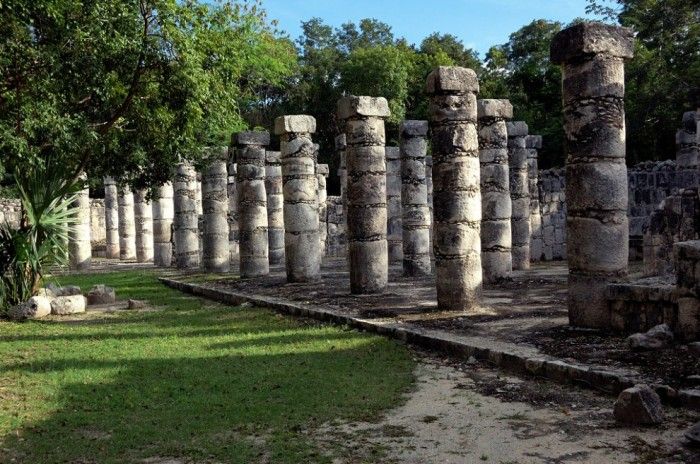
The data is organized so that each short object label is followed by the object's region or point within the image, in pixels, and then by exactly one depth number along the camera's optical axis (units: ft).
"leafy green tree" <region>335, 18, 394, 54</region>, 164.79
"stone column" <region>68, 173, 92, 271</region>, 80.28
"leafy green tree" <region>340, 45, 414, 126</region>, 122.62
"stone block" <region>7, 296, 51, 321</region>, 40.22
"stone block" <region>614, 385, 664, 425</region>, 17.62
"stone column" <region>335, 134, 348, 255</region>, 75.97
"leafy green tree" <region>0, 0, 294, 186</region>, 28.37
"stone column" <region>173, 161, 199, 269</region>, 73.82
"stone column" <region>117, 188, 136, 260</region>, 99.04
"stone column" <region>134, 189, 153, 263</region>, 92.73
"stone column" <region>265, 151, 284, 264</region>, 75.25
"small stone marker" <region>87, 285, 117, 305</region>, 49.01
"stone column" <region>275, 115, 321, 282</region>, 52.95
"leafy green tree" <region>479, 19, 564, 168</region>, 103.76
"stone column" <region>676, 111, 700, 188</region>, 62.59
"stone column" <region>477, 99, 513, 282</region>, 51.06
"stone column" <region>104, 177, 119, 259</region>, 100.58
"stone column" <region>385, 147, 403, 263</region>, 69.31
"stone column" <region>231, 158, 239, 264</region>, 84.58
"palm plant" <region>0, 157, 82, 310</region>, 39.22
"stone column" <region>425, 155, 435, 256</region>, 78.85
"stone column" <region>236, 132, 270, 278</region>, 61.16
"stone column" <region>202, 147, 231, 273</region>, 68.08
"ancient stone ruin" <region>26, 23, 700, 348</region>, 29.81
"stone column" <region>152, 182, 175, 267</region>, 82.74
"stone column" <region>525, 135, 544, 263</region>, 69.97
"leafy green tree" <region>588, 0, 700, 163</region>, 85.51
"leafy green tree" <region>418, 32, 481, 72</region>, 139.03
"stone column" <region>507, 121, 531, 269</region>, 61.00
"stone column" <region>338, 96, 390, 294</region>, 45.42
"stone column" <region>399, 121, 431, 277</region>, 57.47
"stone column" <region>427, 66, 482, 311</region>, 36.06
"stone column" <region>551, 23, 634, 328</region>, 29.68
